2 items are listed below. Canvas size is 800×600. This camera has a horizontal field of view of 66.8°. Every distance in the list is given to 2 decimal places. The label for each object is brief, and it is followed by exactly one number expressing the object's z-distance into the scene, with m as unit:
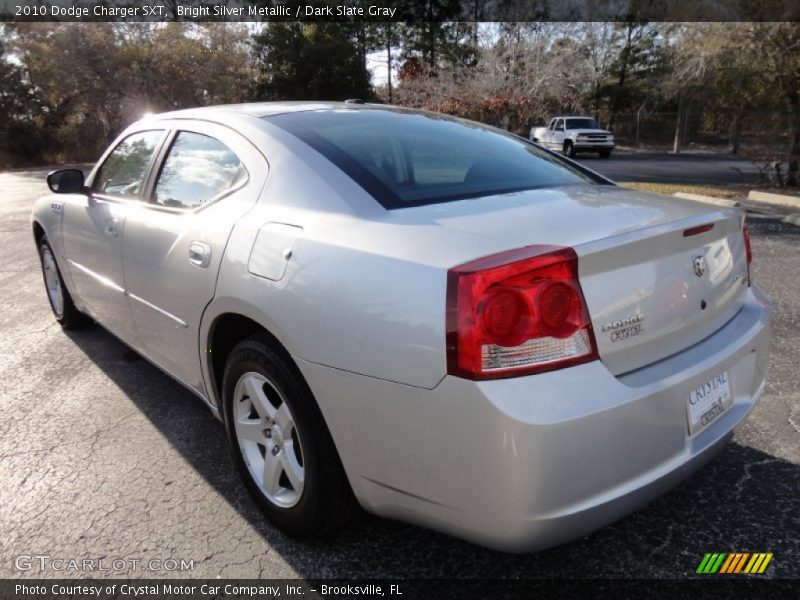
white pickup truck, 26.91
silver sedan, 1.60
